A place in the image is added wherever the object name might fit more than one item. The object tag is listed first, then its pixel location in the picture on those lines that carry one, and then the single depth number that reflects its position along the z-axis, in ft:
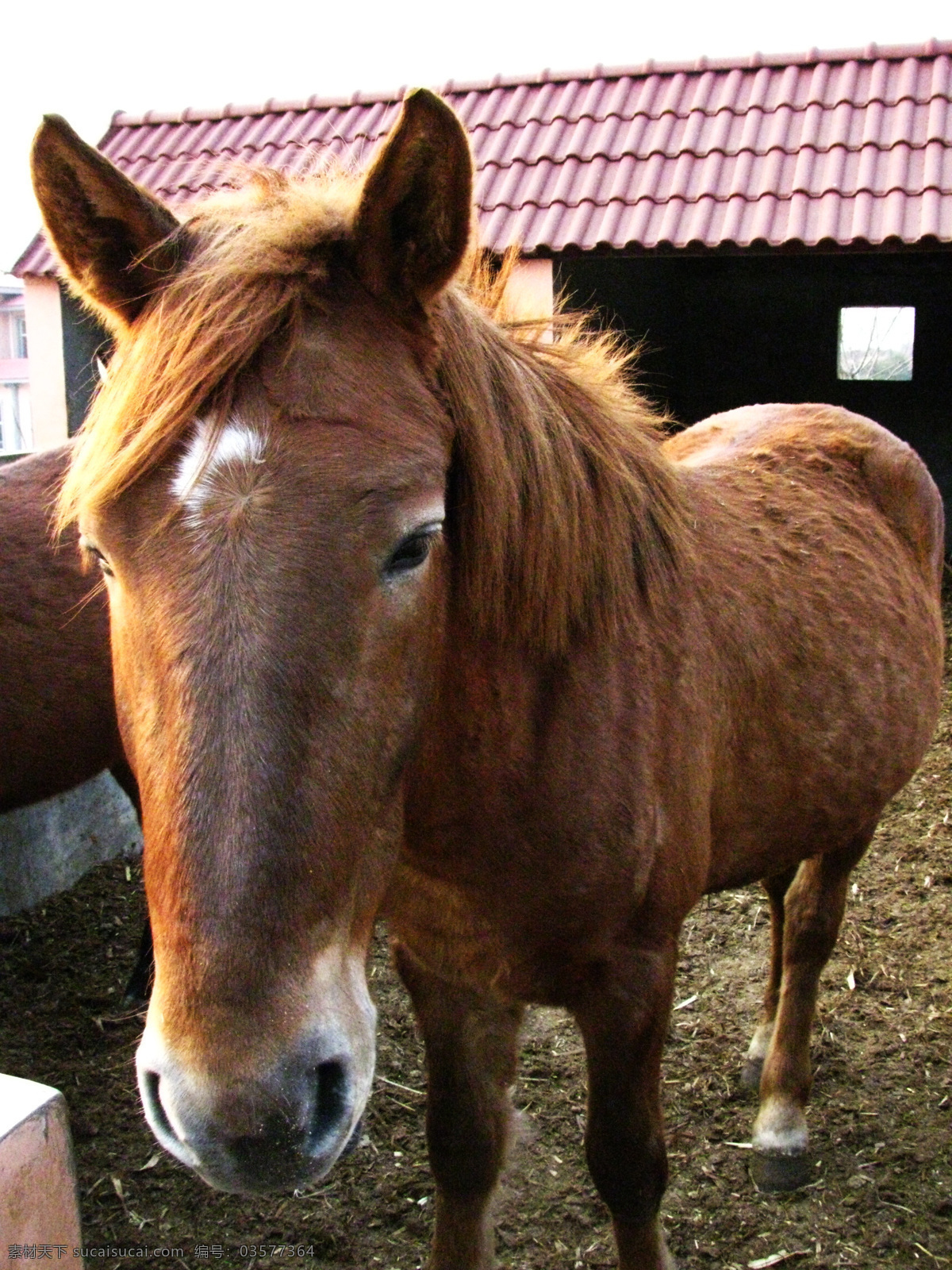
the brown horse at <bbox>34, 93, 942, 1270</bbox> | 3.81
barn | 24.88
